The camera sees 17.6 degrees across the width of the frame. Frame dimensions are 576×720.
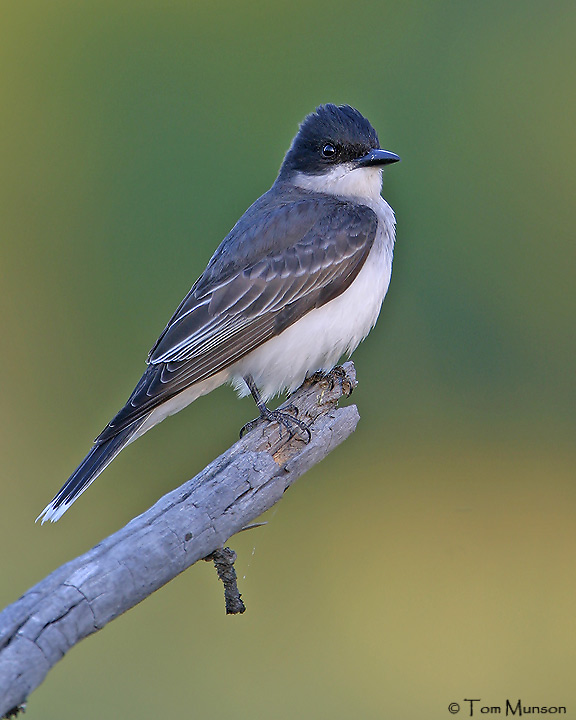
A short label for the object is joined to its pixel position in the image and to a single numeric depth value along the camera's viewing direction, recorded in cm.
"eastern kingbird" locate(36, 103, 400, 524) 830
